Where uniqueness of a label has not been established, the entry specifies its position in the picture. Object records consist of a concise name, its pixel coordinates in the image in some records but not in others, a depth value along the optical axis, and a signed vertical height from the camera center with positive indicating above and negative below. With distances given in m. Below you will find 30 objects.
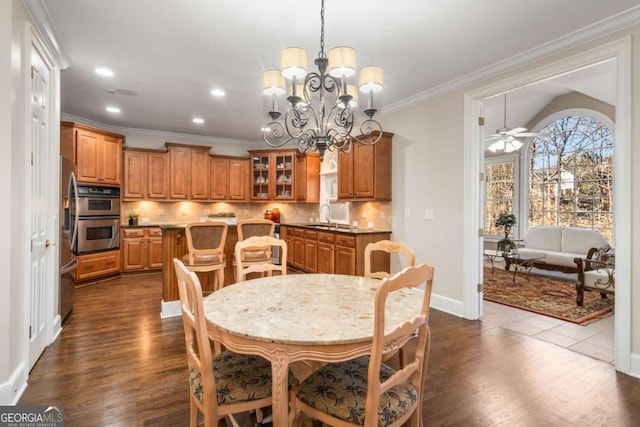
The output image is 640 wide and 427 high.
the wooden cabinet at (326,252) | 4.99 -0.64
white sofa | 5.41 -0.55
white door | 2.48 -0.01
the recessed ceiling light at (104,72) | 3.56 +1.54
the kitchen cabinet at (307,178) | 6.73 +0.70
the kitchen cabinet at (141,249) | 5.77 -0.69
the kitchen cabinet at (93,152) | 4.84 +0.93
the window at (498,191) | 7.21 +0.51
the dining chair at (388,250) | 2.16 -0.28
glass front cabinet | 6.88 +0.79
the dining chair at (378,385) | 1.19 -0.75
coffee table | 5.38 -0.75
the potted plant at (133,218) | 6.03 -0.14
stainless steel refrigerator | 3.29 -0.24
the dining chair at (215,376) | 1.30 -0.76
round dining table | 1.27 -0.48
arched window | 5.75 +0.75
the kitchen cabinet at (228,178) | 6.75 +0.70
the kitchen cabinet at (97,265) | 4.99 -0.89
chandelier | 2.05 +0.89
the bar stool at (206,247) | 3.44 -0.39
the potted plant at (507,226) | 5.59 -0.28
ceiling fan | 5.34 +1.27
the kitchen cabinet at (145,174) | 5.97 +0.68
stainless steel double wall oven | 5.03 -0.14
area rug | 3.87 -1.17
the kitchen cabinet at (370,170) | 4.67 +0.62
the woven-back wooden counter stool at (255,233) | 3.73 -0.25
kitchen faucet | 6.09 +0.01
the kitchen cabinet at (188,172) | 6.34 +0.77
